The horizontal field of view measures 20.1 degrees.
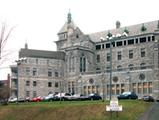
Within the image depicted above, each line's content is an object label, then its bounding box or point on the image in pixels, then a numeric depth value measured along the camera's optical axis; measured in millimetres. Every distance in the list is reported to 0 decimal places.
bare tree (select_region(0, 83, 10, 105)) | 108688
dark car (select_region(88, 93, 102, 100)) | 71500
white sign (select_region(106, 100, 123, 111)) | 45594
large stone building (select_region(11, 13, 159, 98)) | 98750
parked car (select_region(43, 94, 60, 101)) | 75150
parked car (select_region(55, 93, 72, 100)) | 73281
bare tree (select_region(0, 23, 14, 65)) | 42875
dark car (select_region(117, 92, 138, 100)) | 68312
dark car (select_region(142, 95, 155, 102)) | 63428
